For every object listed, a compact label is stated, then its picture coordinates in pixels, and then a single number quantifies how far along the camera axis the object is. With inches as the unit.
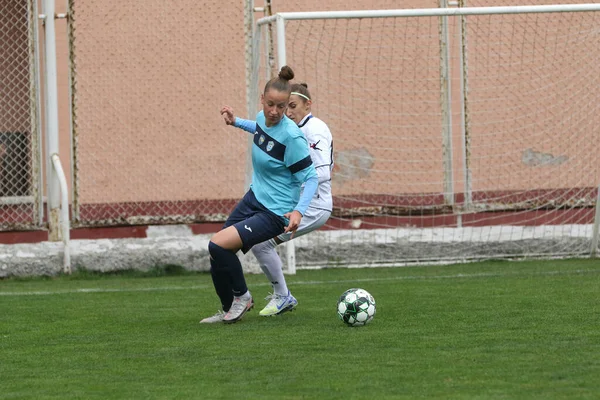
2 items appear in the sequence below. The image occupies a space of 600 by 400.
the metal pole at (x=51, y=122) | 951.0
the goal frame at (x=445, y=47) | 912.9
